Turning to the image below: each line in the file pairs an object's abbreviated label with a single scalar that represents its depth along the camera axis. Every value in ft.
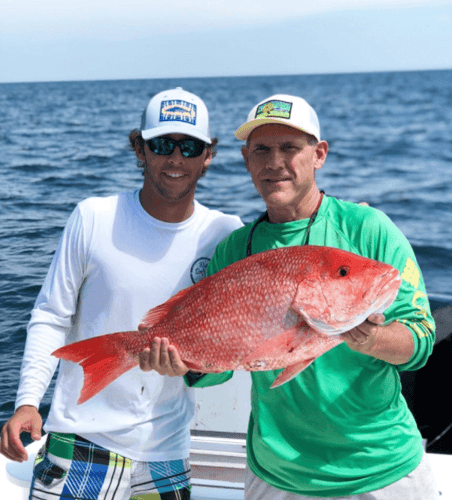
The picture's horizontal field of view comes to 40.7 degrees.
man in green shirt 7.38
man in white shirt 8.75
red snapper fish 6.44
